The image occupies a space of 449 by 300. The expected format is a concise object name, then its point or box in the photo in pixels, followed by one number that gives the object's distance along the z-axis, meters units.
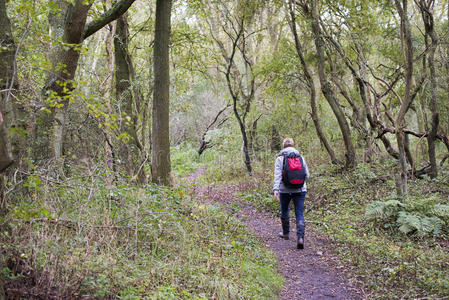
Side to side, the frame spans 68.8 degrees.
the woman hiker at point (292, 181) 6.50
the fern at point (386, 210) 6.88
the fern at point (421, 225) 6.16
